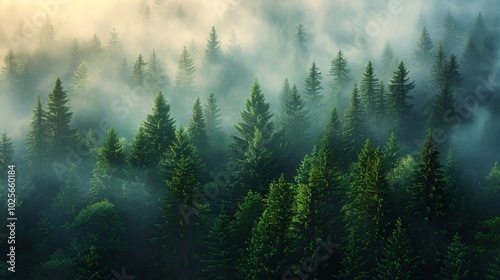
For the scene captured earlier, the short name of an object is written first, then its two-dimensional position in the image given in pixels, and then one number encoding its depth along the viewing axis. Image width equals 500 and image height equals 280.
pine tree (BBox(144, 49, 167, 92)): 104.62
